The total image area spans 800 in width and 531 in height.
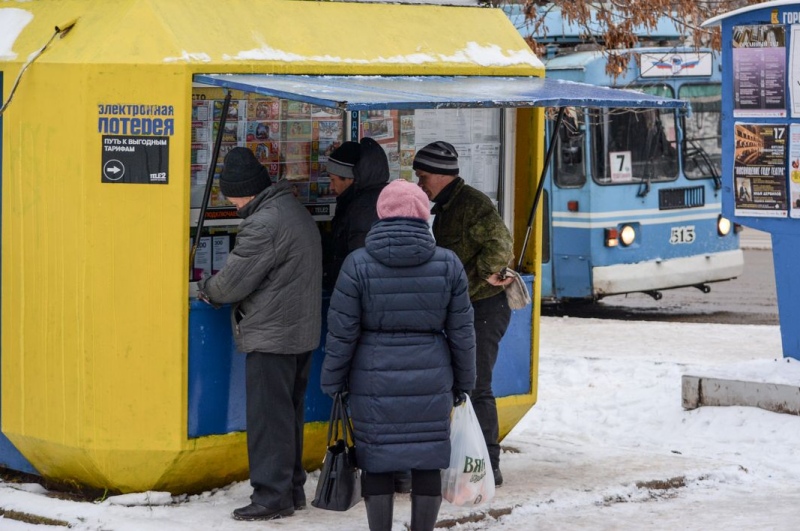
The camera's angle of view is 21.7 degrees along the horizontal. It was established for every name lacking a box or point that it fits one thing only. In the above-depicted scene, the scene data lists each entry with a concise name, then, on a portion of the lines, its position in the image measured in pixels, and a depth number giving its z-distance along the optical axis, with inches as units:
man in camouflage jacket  379.1
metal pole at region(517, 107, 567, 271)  409.1
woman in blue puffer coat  320.8
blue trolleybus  742.3
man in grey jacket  350.2
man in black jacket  370.5
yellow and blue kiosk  352.5
